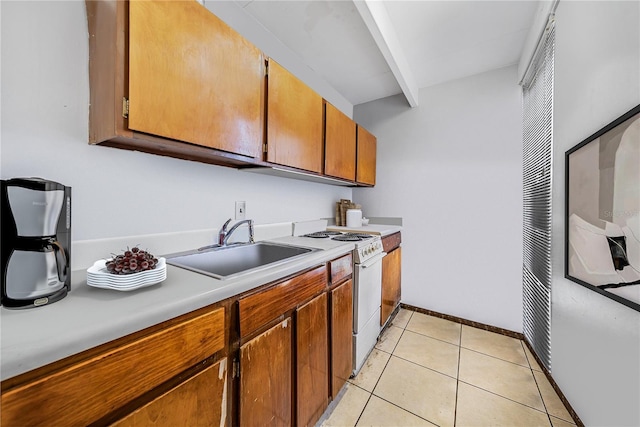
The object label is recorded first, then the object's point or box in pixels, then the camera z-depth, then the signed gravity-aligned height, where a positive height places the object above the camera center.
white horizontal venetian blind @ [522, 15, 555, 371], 1.73 +0.16
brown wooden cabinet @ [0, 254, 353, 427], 0.50 -0.47
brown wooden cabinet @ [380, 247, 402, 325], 2.24 -0.70
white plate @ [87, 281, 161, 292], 0.72 -0.23
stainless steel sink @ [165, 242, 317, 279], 1.26 -0.27
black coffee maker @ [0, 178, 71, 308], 0.61 -0.09
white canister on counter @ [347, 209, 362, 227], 2.66 -0.05
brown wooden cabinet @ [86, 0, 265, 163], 0.86 +0.54
